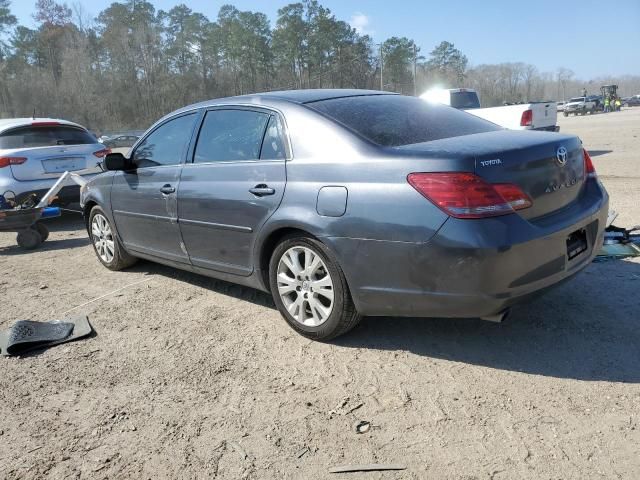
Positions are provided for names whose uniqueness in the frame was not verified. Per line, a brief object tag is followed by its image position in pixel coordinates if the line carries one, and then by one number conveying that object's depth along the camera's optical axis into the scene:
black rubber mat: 3.73
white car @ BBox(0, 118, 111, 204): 7.57
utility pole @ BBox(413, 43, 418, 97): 79.29
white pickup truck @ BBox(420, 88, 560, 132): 12.60
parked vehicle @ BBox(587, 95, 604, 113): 54.46
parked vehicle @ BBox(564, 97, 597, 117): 52.75
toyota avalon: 2.76
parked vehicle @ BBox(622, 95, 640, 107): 69.06
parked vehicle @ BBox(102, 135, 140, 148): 38.75
